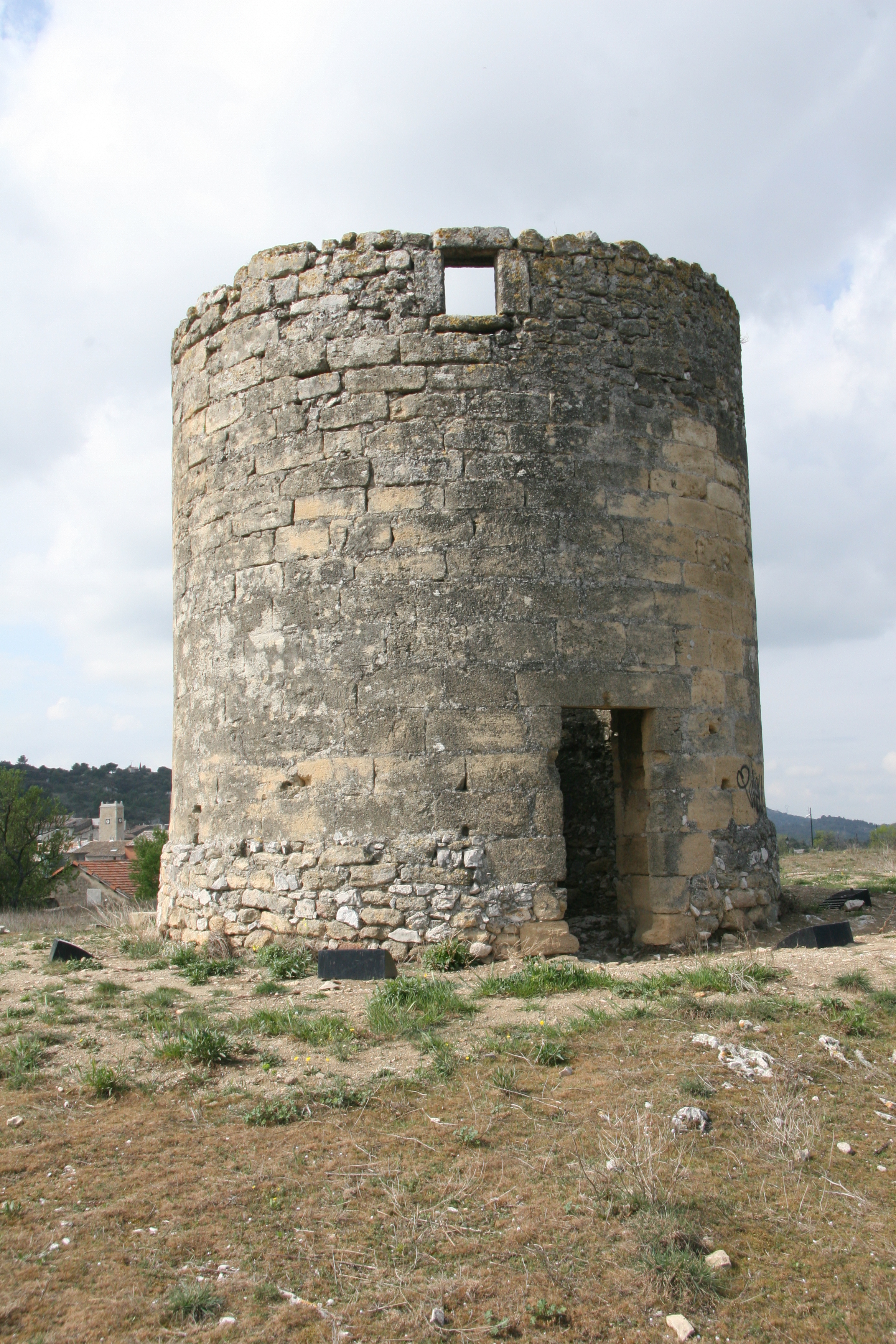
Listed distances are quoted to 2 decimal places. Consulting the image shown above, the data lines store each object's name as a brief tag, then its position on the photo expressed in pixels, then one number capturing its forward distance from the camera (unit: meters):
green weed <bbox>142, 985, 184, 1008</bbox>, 5.34
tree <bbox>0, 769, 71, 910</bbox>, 21.95
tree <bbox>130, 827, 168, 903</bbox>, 19.61
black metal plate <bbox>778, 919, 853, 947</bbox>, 6.19
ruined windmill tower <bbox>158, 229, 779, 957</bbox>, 6.17
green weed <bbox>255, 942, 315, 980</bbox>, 5.92
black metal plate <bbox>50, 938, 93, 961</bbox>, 6.62
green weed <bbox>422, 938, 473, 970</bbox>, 5.83
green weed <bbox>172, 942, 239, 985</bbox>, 5.99
